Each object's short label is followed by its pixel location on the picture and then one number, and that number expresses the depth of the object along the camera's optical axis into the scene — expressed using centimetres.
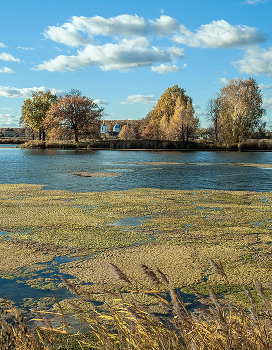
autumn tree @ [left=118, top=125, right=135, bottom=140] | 11400
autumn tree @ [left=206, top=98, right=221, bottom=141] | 6846
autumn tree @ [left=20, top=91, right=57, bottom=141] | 7419
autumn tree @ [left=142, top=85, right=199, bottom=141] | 6353
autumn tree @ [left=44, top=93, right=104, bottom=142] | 6550
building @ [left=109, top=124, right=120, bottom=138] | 16575
